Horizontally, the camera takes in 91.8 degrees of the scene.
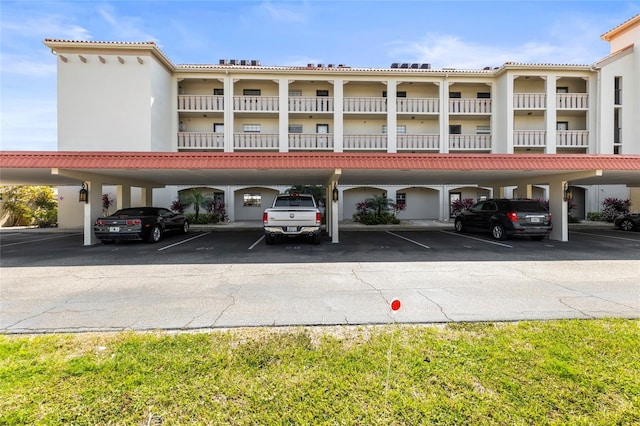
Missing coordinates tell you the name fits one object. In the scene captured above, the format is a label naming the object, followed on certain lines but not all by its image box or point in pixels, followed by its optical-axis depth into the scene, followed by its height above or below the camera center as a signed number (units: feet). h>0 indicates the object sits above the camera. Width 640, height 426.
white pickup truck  35.88 -1.19
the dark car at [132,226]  38.60 -2.00
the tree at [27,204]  68.03 +1.33
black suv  39.60 -1.20
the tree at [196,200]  67.10 +2.20
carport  33.19 +4.90
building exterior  73.72 +23.77
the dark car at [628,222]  53.83 -2.26
